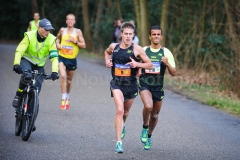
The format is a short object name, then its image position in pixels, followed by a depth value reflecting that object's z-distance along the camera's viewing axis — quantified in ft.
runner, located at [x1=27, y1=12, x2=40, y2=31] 75.36
